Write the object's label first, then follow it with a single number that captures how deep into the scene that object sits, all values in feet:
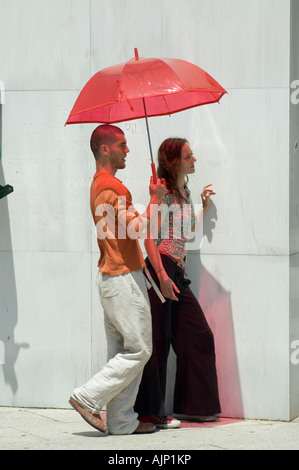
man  46.01
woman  49.88
